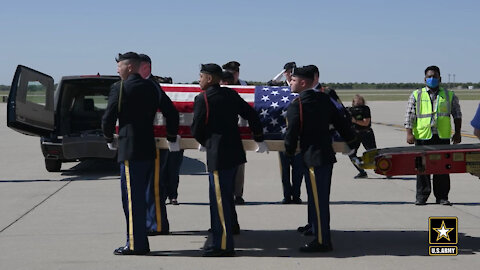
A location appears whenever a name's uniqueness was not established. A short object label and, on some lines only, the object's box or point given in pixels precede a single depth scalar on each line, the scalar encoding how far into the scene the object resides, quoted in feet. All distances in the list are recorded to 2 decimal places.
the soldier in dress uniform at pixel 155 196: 27.68
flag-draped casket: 26.91
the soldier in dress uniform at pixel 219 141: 24.20
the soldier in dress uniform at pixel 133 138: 24.35
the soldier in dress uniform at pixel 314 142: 24.50
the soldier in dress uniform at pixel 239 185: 33.97
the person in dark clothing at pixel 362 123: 45.03
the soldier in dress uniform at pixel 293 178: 35.12
